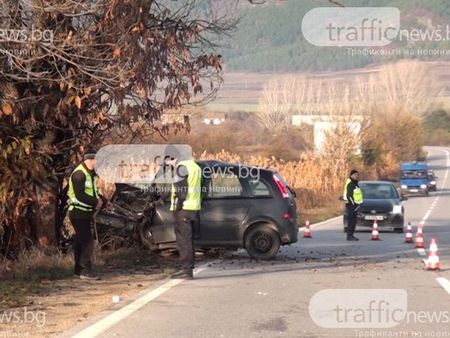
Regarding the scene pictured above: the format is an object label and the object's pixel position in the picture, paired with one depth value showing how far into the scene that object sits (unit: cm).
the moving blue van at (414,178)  5822
